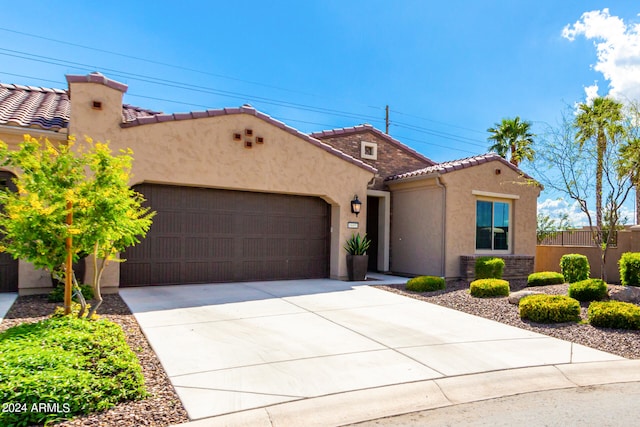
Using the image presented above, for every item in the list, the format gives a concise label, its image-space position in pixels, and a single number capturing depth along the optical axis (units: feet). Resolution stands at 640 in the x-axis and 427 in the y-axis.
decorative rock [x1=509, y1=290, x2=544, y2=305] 28.09
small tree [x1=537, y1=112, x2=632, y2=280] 28.53
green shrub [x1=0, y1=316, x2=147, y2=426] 10.55
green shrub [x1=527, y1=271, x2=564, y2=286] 38.55
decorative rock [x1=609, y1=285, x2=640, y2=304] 28.45
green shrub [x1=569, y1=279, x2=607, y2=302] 28.09
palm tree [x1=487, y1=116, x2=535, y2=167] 80.84
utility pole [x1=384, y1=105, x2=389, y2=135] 97.60
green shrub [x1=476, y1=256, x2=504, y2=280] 40.19
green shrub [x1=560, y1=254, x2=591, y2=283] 38.68
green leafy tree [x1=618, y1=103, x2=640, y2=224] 27.71
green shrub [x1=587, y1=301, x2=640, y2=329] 21.94
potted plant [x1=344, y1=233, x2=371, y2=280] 38.81
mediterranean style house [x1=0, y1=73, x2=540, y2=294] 30.17
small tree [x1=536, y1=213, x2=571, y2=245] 56.95
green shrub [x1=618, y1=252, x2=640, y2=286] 36.81
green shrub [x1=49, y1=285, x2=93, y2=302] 25.46
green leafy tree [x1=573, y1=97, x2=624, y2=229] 28.27
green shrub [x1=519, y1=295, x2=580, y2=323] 23.34
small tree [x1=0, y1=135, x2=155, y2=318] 16.06
